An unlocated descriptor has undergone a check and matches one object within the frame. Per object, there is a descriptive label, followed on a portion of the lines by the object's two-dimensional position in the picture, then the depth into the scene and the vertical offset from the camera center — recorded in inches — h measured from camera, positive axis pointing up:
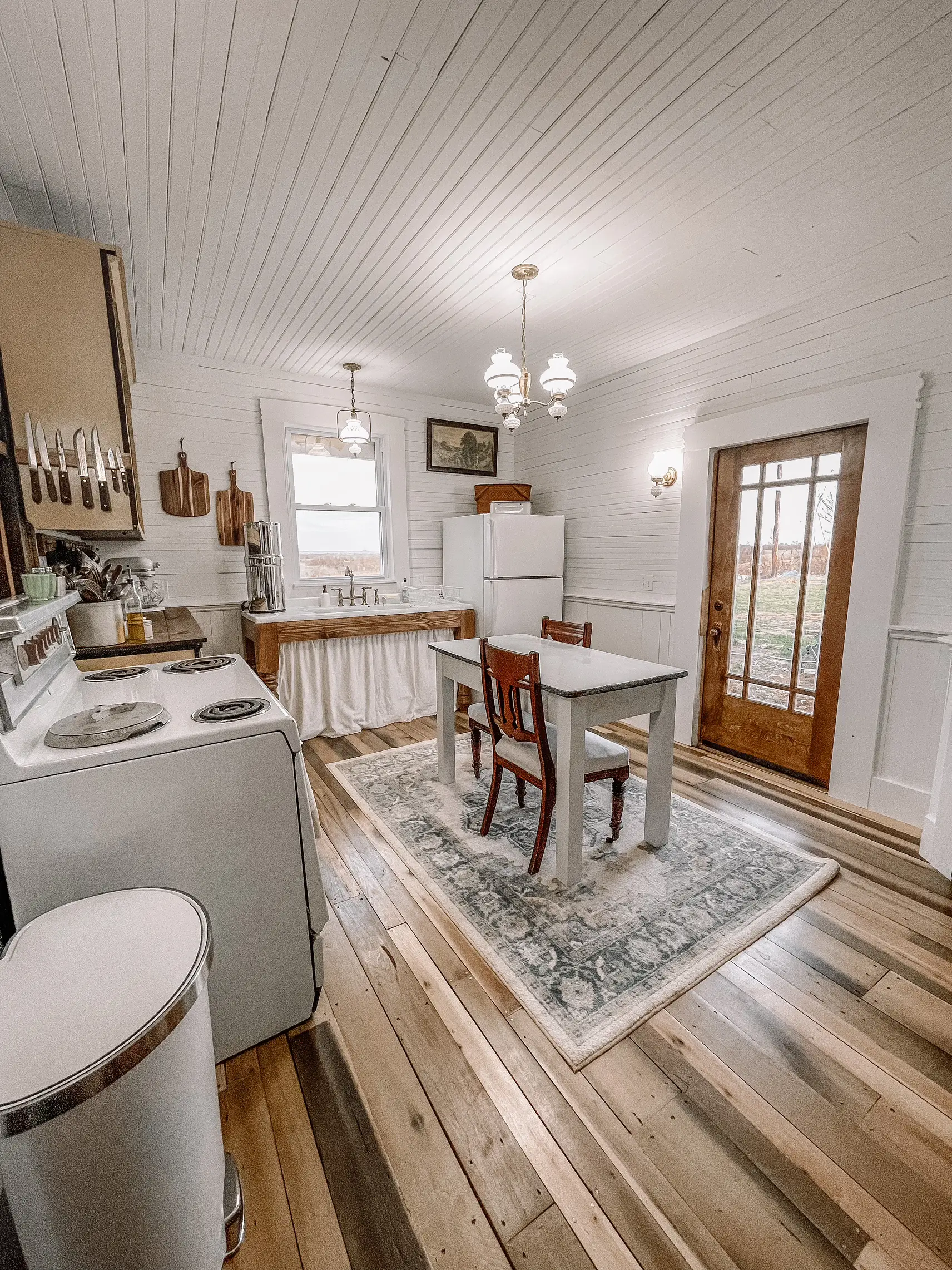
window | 159.2 +15.9
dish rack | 183.2 -17.7
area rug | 62.4 -53.9
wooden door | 110.3 -12.4
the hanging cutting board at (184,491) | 143.3 +15.7
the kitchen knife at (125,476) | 80.5 +11.5
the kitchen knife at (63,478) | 72.9 +10.0
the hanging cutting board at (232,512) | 150.9 +9.9
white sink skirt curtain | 144.5 -40.4
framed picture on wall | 183.8 +35.1
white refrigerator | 163.5 -7.9
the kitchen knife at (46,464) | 70.7 +11.4
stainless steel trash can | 27.6 -31.0
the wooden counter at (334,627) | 135.9 -23.5
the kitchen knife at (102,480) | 75.8 +10.1
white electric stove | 42.9 -25.1
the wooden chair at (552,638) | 110.7 -23.3
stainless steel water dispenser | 144.8 -5.8
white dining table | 77.4 -26.1
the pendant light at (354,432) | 141.6 +31.2
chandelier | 92.2 +29.6
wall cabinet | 69.9 +26.7
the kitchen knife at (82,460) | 74.9 +12.6
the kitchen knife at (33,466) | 69.9 +11.0
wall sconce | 140.7 +20.5
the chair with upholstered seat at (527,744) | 81.4 -34.9
